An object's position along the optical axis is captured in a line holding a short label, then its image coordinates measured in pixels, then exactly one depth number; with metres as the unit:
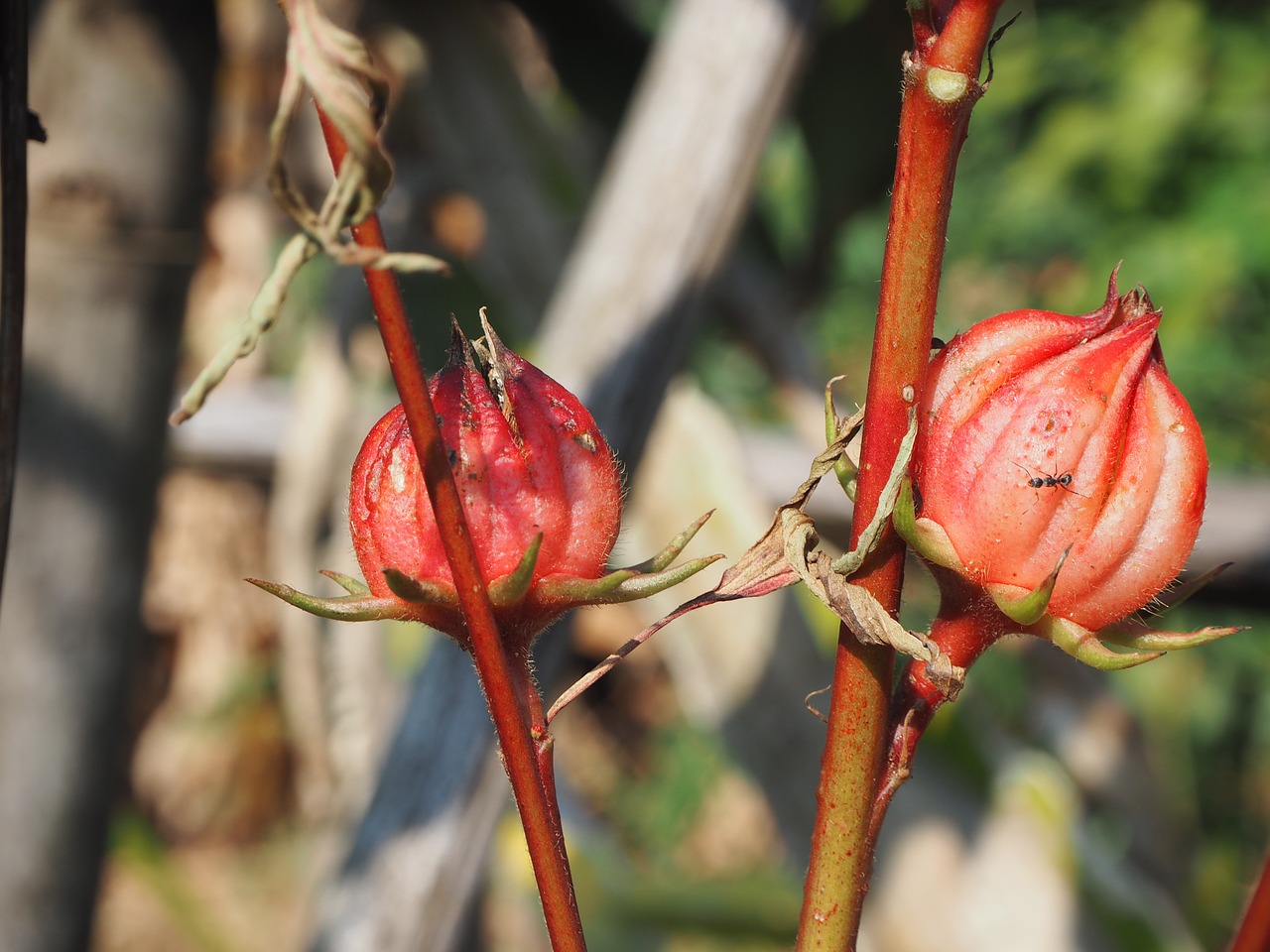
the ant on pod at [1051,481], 0.46
